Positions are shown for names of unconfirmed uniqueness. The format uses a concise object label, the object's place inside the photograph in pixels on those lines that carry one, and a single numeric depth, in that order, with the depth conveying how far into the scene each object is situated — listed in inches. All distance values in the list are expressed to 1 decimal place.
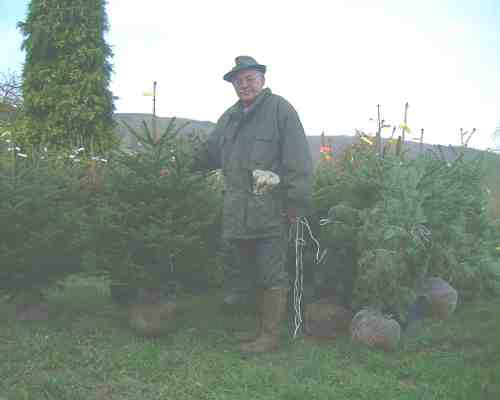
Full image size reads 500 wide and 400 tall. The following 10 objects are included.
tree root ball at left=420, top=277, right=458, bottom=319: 207.9
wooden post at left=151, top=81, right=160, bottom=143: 191.1
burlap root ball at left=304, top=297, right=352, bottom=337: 190.9
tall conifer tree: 454.0
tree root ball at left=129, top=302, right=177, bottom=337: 185.2
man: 177.0
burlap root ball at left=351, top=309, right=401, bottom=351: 175.2
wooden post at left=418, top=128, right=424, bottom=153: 229.0
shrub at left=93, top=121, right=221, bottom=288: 180.4
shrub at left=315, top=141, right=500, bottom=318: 183.9
